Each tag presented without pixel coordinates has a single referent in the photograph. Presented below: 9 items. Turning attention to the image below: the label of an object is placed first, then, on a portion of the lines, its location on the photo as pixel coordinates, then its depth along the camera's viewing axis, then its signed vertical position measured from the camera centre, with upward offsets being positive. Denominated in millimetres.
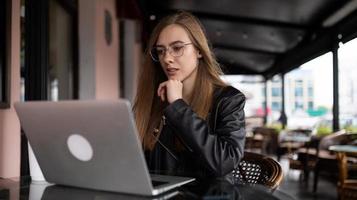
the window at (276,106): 11758 -24
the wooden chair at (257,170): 1433 -248
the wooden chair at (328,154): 5320 -711
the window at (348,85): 5371 +310
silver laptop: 863 -95
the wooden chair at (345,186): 3945 -820
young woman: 1197 -7
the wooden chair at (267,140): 8780 -818
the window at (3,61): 1902 +210
